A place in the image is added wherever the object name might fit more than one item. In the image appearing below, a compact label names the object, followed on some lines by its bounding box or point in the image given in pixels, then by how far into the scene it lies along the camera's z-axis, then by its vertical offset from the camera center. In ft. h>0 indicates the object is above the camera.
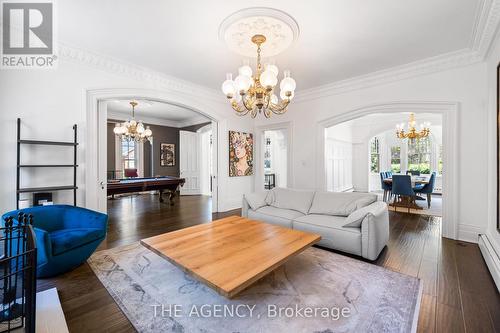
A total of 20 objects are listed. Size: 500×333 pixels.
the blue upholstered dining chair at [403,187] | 17.70 -1.71
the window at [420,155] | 27.96 +1.38
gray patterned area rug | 5.58 -3.95
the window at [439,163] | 26.95 +0.33
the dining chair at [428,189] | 19.02 -2.00
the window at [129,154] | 27.63 +1.41
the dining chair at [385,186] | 21.31 -1.97
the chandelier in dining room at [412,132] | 21.70 +3.42
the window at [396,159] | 29.89 +0.90
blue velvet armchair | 7.22 -2.54
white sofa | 9.02 -2.53
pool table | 17.16 -1.69
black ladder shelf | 9.36 -0.03
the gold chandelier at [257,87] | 8.14 +2.98
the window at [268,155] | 31.58 +1.49
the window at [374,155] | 31.50 +1.51
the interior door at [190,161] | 27.32 +0.55
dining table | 18.56 -3.03
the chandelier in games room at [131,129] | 20.25 +3.33
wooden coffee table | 5.55 -2.71
